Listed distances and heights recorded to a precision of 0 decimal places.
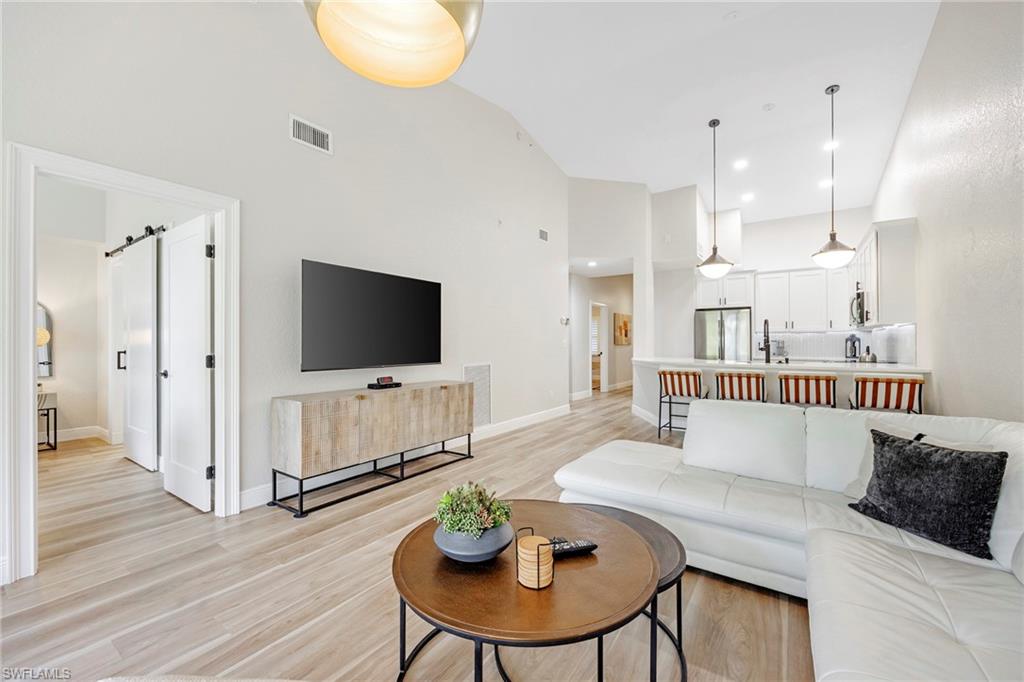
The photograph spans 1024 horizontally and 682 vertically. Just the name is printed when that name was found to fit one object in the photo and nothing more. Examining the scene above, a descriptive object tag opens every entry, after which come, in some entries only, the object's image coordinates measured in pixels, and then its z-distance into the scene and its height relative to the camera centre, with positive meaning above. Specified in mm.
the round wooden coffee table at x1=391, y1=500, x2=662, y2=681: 1100 -738
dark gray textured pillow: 1550 -599
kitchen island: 4113 -369
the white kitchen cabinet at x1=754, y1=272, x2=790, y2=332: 7617 +704
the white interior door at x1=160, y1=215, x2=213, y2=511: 2988 -131
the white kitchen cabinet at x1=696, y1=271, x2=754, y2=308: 7742 +910
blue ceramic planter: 1359 -655
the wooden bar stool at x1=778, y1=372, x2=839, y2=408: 4145 -488
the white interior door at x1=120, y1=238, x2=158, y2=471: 3695 -57
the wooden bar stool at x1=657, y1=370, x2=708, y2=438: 4895 -510
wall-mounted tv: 3223 +201
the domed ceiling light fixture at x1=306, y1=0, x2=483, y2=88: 1438 +1053
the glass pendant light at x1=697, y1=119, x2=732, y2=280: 5145 +912
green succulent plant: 1370 -556
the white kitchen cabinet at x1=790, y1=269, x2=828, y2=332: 7336 +668
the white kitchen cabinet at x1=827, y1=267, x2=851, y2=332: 7094 +675
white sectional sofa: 1102 -782
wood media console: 2943 -685
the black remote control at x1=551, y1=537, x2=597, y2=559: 1454 -712
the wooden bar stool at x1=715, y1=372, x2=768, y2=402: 4559 -499
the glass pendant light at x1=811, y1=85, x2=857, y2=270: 4578 +926
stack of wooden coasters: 1277 -667
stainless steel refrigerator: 7207 +93
